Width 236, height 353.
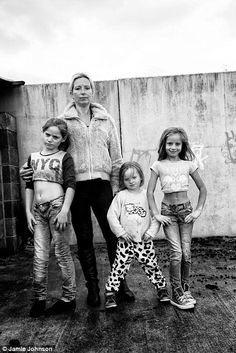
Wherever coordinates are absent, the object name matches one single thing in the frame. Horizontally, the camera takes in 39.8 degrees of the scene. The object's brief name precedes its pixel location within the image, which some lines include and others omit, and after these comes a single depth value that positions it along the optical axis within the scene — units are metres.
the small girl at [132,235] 2.84
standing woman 2.94
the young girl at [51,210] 2.78
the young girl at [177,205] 2.84
